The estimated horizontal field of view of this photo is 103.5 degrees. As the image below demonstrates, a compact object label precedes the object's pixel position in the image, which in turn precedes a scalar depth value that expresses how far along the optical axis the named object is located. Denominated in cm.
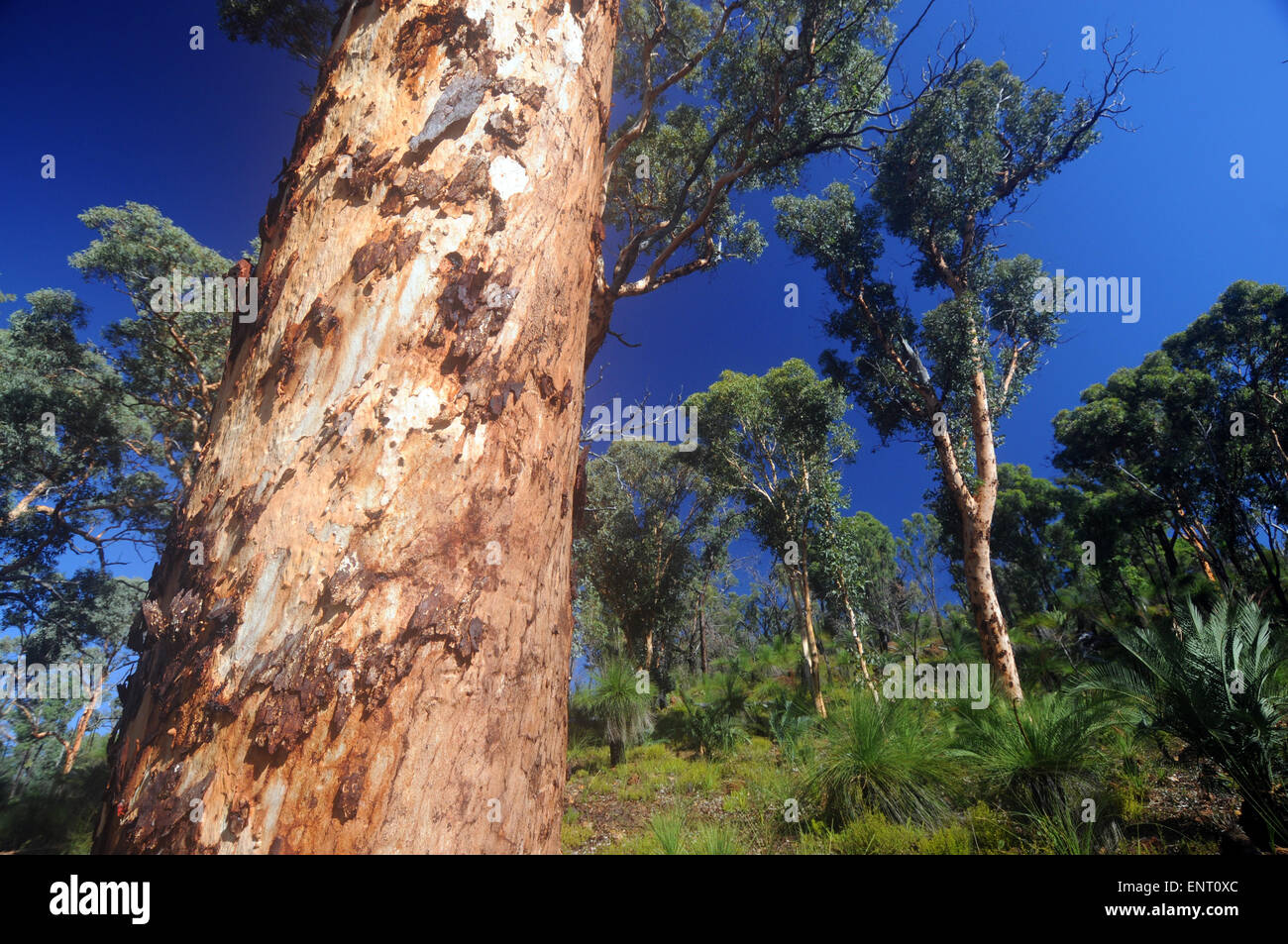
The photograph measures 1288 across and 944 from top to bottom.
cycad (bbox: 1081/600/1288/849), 370
